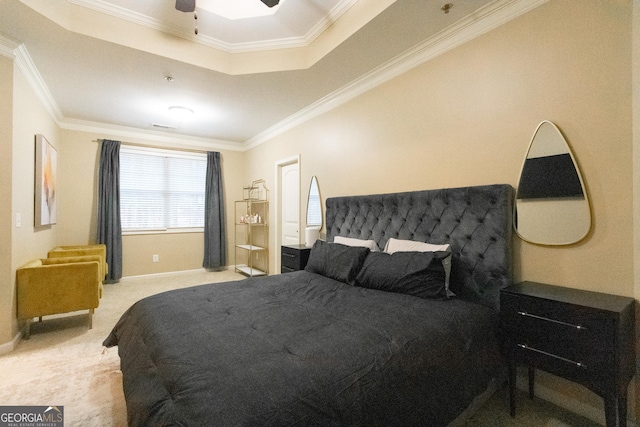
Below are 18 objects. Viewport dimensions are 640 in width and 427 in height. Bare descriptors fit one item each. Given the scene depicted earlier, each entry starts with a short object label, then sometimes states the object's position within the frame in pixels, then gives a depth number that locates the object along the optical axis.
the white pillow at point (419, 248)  2.01
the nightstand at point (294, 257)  3.39
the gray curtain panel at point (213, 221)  5.53
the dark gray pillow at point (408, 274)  1.91
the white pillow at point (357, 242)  2.75
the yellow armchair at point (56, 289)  2.58
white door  4.37
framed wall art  3.09
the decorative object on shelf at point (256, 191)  5.18
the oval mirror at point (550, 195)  1.66
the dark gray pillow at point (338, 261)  2.38
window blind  4.94
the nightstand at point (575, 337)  1.29
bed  0.94
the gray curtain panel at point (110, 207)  4.57
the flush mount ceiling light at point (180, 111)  3.84
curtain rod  4.87
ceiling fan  2.11
